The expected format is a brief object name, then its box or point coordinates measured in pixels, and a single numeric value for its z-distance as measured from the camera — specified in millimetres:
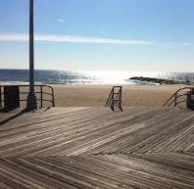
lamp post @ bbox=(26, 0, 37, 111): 8273
